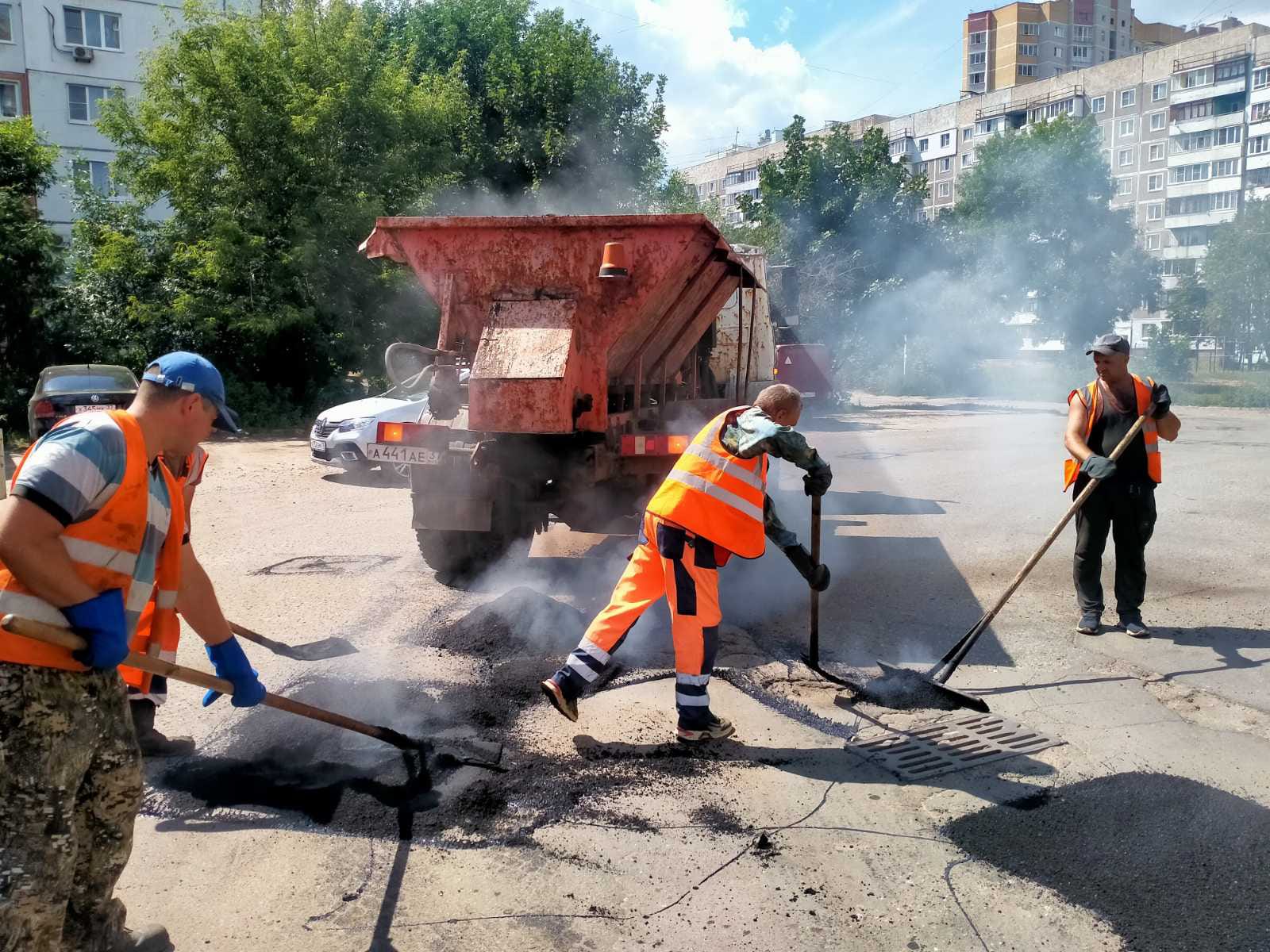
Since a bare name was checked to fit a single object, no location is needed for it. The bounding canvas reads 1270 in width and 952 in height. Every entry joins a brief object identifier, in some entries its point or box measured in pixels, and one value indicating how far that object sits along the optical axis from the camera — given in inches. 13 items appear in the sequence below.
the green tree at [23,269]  717.9
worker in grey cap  224.8
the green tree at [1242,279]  1491.1
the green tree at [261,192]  711.7
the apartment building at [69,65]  1194.6
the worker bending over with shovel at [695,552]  167.0
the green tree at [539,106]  910.4
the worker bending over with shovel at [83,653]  87.7
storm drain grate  158.1
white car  459.5
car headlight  462.9
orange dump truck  233.5
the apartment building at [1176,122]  2043.6
